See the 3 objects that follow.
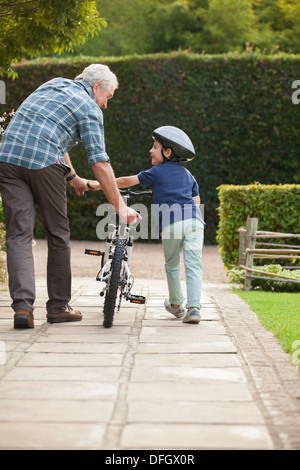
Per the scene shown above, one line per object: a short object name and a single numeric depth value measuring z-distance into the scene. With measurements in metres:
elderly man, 7.57
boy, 8.31
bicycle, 7.53
